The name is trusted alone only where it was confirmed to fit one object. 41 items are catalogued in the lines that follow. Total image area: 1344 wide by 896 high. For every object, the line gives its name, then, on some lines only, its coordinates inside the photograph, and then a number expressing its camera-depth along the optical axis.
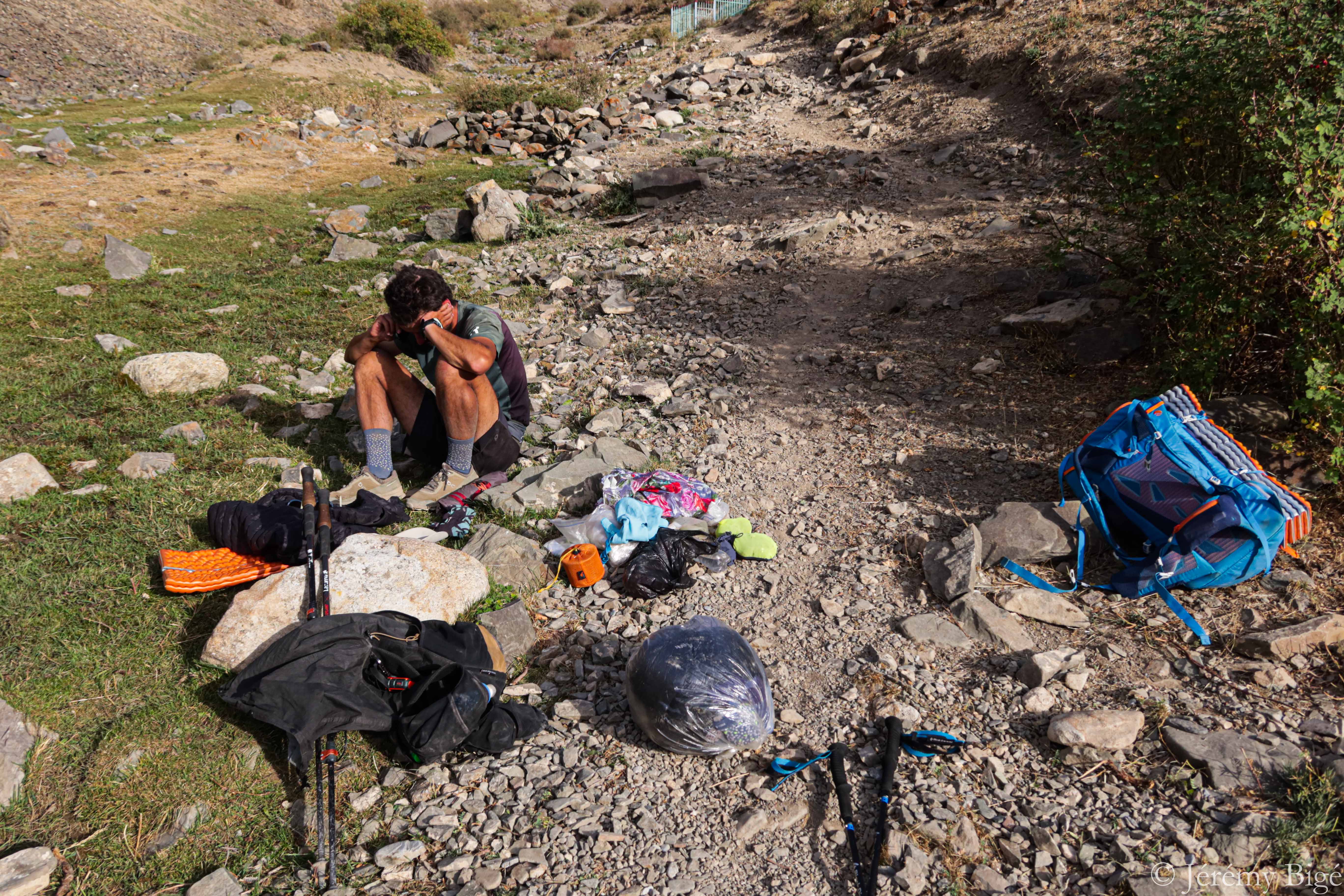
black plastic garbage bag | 3.64
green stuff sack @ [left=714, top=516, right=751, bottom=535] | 3.99
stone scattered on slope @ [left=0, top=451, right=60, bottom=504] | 4.17
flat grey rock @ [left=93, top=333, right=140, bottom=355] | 6.10
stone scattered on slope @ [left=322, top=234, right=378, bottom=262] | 8.86
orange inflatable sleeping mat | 3.50
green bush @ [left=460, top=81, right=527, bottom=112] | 15.30
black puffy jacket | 3.65
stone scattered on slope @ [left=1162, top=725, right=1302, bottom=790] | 2.33
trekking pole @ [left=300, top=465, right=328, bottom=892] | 3.16
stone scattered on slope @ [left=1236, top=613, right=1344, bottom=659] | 2.75
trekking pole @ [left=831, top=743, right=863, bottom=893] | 2.30
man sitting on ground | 4.19
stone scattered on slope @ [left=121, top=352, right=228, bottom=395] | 5.48
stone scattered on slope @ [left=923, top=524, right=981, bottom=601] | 3.33
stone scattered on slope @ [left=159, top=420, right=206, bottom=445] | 4.89
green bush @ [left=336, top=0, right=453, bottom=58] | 23.25
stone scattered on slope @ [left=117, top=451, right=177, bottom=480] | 4.45
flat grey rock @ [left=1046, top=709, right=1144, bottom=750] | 2.52
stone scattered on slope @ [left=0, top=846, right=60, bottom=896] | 2.30
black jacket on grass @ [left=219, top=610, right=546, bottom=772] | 2.66
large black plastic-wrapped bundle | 2.68
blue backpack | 3.05
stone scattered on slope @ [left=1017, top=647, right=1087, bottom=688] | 2.84
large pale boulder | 3.11
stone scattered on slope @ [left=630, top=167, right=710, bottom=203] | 9.98
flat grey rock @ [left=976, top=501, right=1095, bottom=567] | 3.43
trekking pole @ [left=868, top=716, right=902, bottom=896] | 2.24
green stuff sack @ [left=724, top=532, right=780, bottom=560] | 3.82
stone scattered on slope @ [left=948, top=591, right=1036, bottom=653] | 3.10
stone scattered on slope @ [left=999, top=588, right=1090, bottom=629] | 3.15
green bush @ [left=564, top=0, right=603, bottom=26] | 36.38
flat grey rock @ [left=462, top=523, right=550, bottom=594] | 3.74
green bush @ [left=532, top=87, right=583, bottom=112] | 14.90
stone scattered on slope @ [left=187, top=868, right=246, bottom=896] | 2.38
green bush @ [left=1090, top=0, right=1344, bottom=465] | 3.31
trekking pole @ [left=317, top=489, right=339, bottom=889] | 2.43
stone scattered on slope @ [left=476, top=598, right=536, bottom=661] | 3.34
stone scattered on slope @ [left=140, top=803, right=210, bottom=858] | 2.53
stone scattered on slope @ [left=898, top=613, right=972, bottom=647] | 3.15
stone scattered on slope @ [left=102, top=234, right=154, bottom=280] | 7.91
